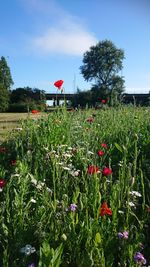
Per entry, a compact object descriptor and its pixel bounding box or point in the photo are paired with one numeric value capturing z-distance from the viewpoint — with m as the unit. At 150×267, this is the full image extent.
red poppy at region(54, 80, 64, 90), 2.88
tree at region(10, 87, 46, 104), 25.16
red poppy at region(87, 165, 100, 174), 1.54
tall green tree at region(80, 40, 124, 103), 37.65
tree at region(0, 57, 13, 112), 41.30
